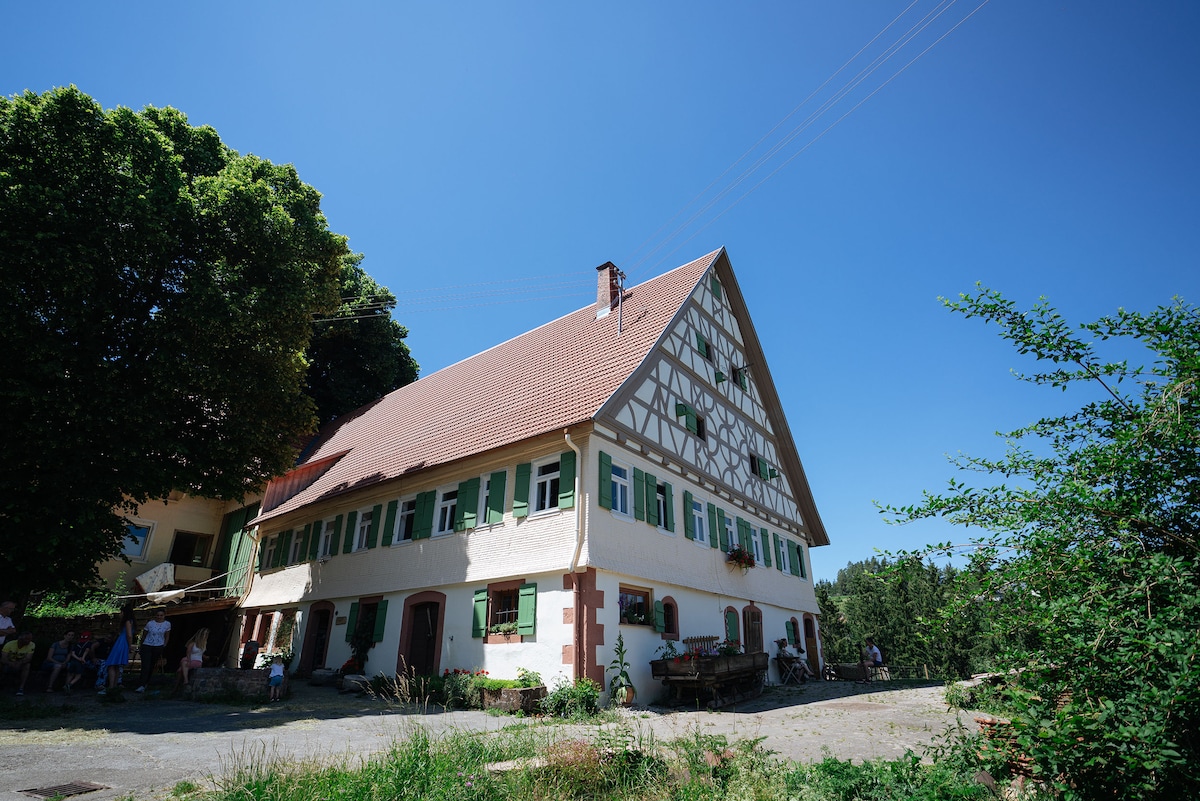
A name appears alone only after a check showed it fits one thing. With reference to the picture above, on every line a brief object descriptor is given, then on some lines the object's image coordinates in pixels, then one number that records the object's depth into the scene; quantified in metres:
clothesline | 19.44
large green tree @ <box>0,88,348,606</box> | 11.95
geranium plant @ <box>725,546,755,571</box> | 17.59
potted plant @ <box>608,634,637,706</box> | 12.28
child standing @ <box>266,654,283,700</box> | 12.88
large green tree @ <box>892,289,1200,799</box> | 4.20
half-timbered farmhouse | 13.50
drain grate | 5.44
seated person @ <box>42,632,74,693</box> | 13.09
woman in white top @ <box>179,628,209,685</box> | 13.19
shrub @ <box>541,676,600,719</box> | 11.48
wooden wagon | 12.70
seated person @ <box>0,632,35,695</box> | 12.22
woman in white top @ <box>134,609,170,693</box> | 13.96
